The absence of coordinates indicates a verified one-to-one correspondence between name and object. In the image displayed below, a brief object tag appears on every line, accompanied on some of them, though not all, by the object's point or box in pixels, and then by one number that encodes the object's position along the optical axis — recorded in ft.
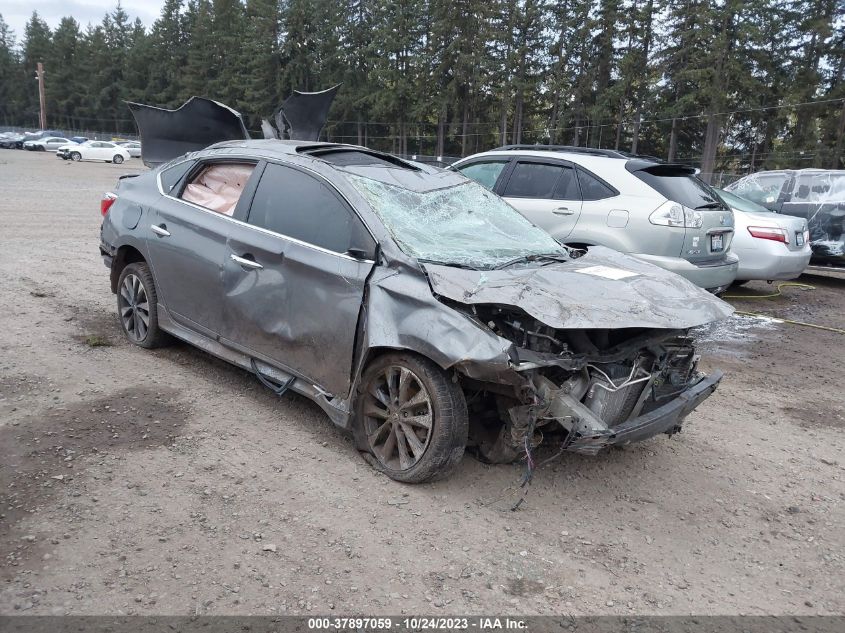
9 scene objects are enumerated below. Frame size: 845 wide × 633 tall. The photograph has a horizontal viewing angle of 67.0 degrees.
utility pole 229.33
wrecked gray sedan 10.69
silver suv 21.38
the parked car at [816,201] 31.40
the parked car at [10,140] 182.19
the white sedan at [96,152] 138.41
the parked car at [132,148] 153.47
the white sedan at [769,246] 28.53
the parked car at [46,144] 172.76
